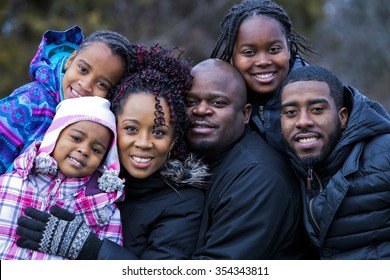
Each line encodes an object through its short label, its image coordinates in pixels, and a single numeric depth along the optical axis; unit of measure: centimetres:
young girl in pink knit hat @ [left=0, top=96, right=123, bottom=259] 334
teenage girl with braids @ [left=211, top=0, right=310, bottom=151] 398
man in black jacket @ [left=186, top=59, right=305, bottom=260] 330
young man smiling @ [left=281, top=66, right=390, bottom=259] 327
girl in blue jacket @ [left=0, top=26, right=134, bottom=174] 367
